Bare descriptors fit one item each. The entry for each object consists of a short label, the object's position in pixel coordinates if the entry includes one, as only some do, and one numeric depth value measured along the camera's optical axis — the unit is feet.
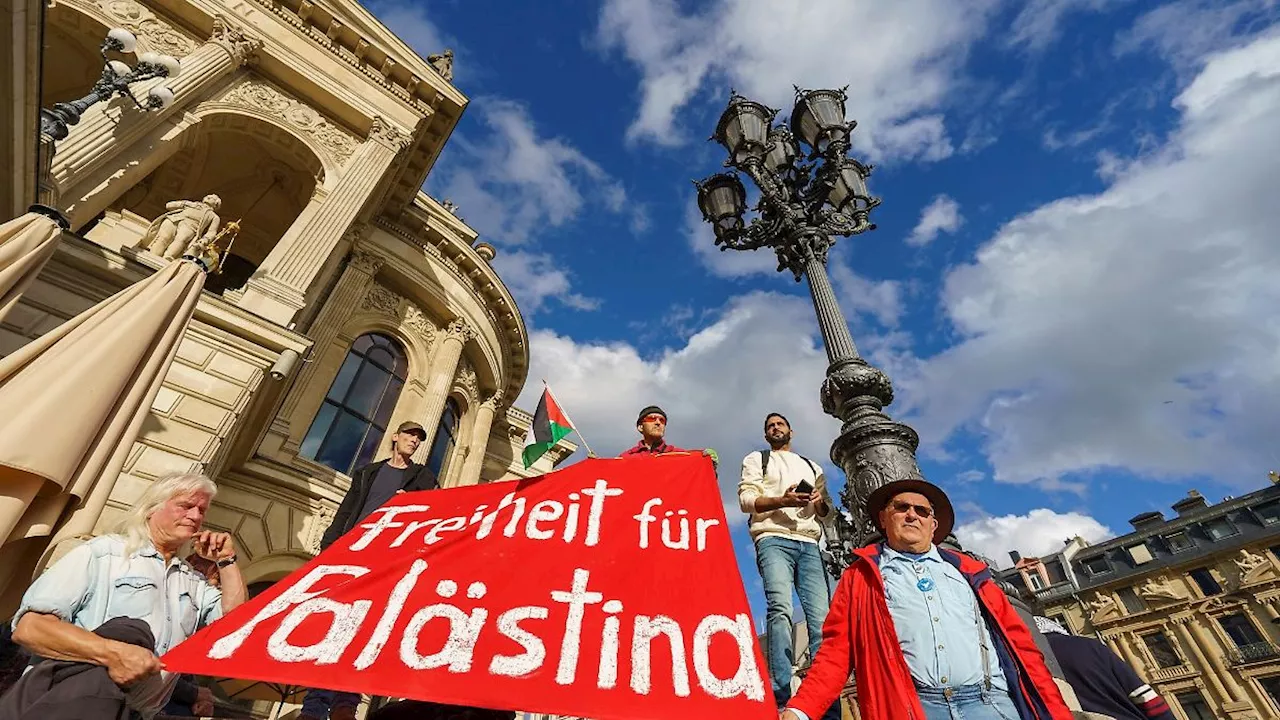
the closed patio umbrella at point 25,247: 12.02
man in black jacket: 14.21
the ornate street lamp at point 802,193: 19.51
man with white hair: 5.95
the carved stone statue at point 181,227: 25.71
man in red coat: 7.14
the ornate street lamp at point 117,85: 20.33
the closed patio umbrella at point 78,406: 7.90
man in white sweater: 11.80
